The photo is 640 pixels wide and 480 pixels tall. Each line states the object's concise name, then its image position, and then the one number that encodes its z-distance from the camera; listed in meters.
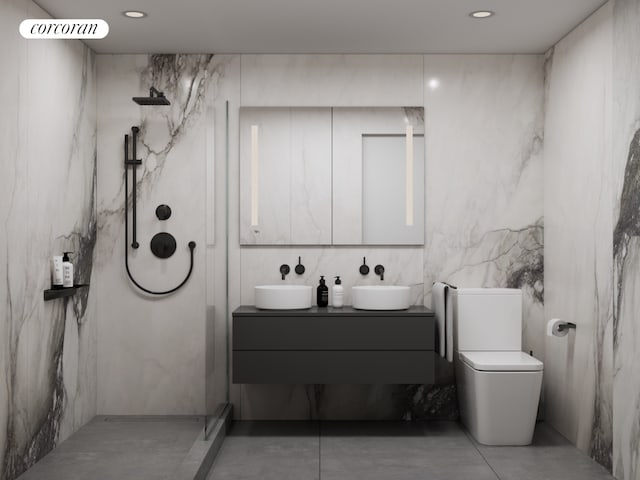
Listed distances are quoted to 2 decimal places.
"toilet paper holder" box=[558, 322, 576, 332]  3.74
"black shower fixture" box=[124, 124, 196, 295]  4.23
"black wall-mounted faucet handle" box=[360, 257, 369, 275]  4.26
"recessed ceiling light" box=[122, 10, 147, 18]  3.49
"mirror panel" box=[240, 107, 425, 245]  4.26
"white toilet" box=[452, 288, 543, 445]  3.66
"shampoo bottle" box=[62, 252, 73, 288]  3.60
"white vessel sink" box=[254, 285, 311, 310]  3.88
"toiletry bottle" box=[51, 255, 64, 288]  3.51
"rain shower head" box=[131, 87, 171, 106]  3.97
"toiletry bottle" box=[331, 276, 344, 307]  4.12
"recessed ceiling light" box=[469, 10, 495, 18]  3.49
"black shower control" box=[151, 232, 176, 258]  4.27
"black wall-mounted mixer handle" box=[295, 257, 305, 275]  4.27
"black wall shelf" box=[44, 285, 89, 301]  3.42
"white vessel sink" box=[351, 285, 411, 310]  3.89
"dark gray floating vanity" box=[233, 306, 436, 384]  3.81
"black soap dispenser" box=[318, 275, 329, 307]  4.12
